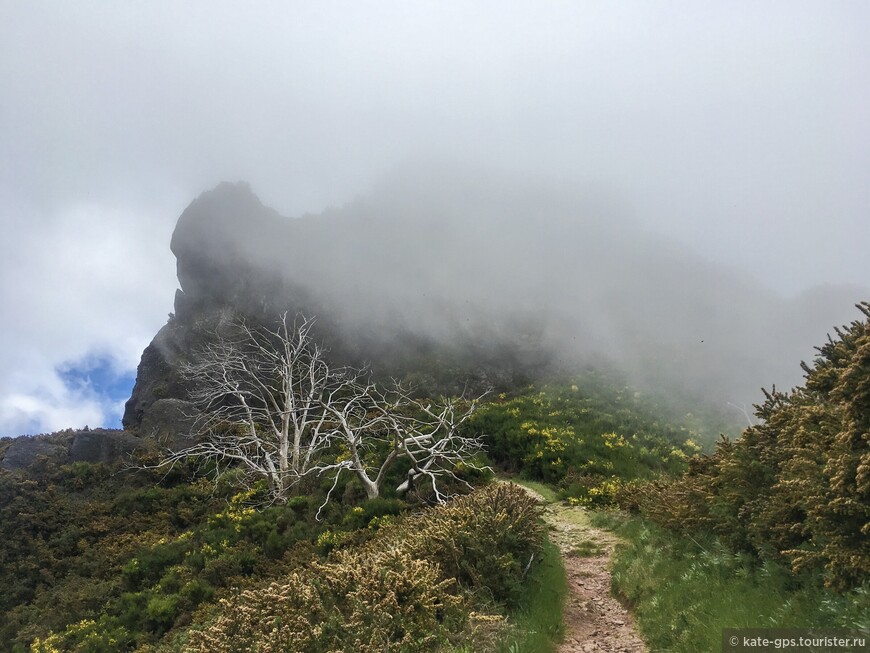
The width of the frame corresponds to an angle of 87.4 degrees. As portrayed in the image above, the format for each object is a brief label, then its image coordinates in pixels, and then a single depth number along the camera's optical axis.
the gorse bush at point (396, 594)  4.96
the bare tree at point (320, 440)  15.38
